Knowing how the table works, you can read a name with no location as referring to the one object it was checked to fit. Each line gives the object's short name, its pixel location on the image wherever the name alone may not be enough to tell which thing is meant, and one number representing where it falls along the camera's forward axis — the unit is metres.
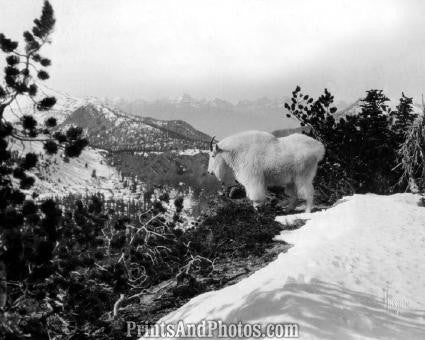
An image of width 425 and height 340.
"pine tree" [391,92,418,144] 20.67
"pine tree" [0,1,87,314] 4.54
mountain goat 12.20
